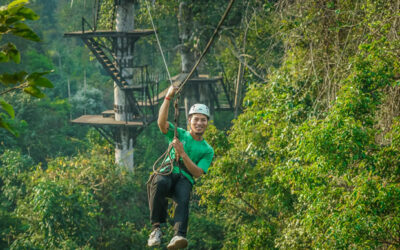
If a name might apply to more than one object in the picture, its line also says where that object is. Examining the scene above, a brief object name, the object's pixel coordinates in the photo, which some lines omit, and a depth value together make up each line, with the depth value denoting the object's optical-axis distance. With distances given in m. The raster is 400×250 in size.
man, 9.38
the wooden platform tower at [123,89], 28.14
